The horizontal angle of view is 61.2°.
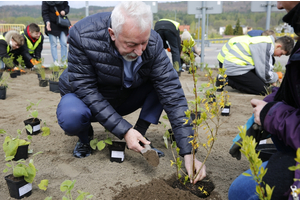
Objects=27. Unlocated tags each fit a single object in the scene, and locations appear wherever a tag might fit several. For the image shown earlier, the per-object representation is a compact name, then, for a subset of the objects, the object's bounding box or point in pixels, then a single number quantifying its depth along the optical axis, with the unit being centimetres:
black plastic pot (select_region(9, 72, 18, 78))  567
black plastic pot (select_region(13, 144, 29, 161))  207
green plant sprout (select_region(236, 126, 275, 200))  92
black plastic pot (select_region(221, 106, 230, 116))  324
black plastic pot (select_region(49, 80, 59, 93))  441
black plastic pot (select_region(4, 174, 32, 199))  158
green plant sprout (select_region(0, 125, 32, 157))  164
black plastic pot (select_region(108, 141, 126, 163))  208
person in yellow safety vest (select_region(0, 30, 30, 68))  576
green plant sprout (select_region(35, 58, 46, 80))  487
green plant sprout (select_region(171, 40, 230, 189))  139
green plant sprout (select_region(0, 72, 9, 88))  392
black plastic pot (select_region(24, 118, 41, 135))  254
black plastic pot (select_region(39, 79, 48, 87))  491
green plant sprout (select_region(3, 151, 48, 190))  155
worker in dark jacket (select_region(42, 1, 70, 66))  629
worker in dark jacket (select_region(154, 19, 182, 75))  547
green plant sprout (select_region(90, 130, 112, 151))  201
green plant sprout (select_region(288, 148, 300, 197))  76
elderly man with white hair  178
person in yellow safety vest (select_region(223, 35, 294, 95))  399
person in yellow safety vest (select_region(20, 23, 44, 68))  646
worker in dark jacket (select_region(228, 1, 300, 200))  109
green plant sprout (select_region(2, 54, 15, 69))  553
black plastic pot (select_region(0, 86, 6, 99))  384
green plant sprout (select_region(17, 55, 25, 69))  602
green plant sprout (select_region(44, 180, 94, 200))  134
